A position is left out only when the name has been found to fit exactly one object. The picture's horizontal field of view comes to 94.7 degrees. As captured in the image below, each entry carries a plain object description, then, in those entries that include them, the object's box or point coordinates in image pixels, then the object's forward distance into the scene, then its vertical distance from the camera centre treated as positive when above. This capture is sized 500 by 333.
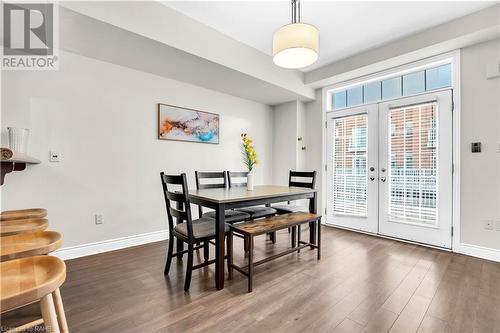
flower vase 2.76 -0.18
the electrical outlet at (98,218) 2.84 -0.65
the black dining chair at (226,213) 2.69 -0.57
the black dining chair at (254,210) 2.95 -0.58
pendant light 1.94 +1.08
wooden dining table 2.03 -0.32
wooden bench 2.01 -0.59
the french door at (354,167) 3.66 -0.01
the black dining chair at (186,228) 1.99 -0.59
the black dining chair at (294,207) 3.14 -0.58
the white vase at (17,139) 2.25 +0.27
